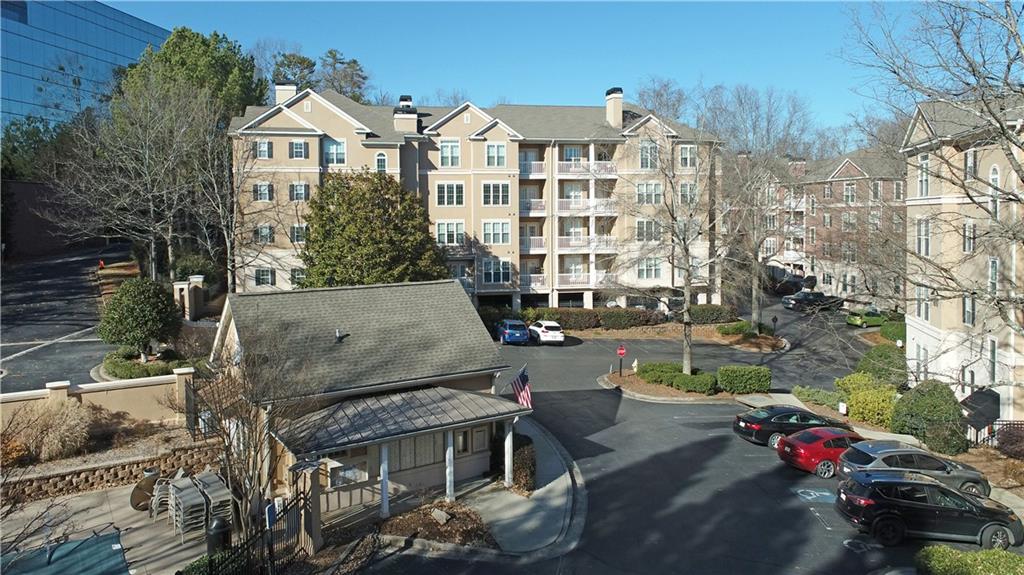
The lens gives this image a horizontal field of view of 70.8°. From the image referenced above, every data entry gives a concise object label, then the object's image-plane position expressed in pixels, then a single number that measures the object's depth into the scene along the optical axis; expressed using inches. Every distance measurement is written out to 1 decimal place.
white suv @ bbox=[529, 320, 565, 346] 1681.8
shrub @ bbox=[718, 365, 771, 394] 1278.3
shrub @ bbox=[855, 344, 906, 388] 732.7
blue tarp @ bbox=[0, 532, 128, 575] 553.0
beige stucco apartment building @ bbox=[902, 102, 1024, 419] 984.3
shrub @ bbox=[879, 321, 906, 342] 1829.4
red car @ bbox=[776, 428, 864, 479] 872.9
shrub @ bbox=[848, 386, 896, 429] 1123.3
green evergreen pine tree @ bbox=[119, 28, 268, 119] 2007.9
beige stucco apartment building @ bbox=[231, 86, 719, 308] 1716.3
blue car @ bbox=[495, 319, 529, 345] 1667.1
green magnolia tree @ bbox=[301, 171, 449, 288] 1438.2
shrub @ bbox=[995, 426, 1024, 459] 915.4
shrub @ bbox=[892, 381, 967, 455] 964.6
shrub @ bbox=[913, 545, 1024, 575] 528.4
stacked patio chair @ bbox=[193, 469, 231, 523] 687.1
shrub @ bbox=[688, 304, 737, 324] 1918.1
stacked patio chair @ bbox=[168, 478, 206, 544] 674.8
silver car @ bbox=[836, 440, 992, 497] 790.5
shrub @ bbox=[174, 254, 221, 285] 1632.6
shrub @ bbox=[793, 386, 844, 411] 1213.7
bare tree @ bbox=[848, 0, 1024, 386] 592.7
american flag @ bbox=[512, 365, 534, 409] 839.9
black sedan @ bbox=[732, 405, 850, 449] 987.3
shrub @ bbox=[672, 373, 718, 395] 1268.5
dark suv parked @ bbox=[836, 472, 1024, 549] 681.0
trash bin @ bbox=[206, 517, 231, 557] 604.7
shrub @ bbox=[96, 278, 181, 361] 1093.8
